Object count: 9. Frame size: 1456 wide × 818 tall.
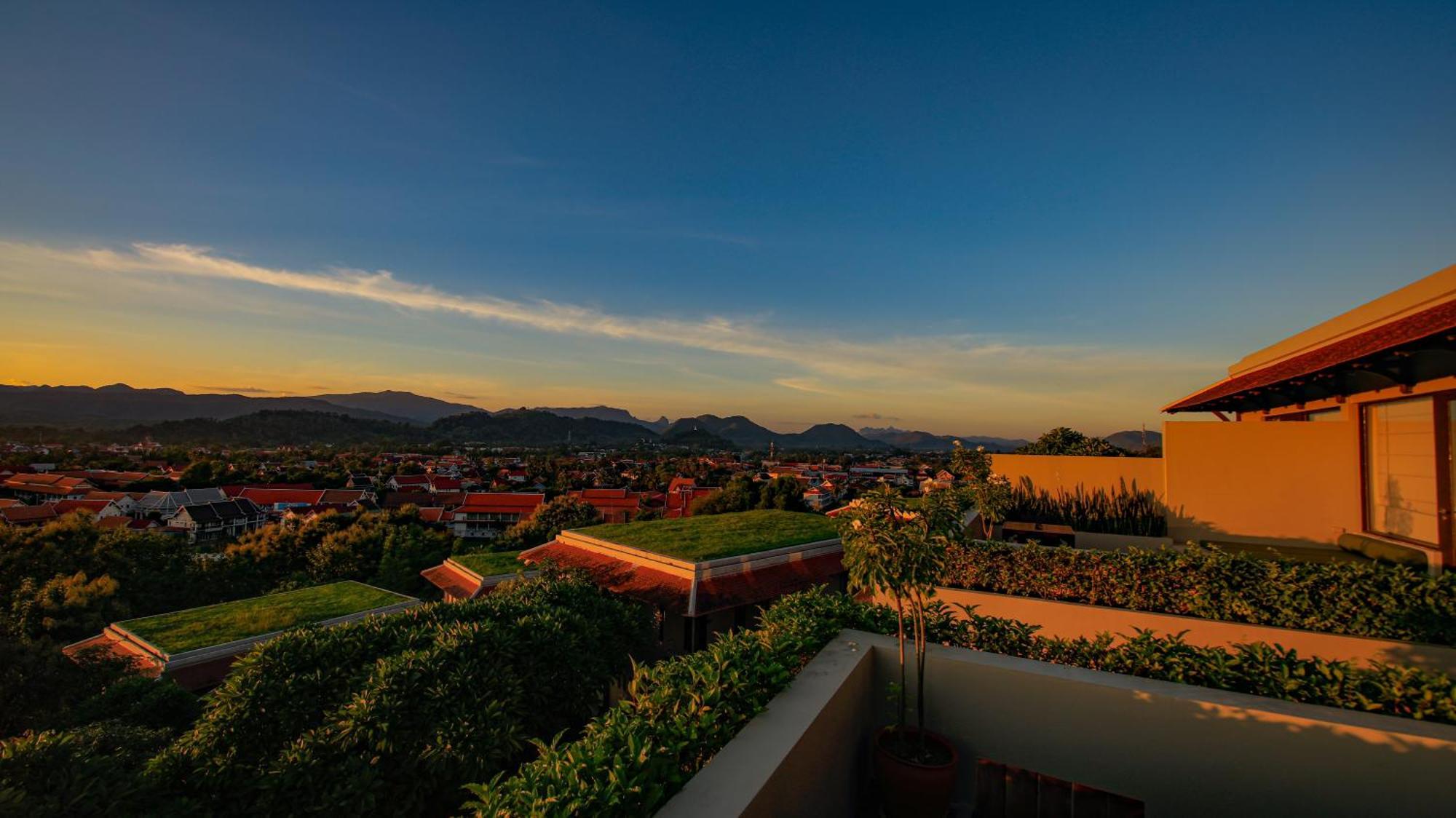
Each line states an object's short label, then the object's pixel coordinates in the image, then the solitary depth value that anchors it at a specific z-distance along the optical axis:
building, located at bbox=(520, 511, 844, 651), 11.68
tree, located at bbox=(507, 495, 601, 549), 29.55
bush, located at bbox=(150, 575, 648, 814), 5.10
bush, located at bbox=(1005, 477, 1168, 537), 9.52
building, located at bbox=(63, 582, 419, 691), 12.95
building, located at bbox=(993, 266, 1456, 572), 6.11
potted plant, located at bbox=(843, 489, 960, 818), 2.94
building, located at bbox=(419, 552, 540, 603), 15.42
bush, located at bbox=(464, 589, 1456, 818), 1.92
